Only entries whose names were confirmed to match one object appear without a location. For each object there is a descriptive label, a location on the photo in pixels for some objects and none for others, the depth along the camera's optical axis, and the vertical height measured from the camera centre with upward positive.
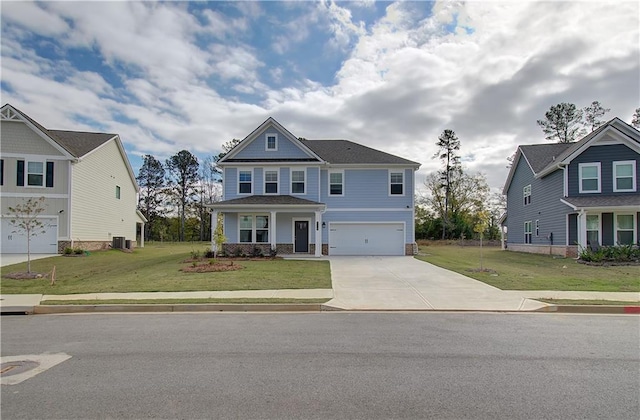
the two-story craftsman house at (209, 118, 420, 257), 24.81 +1.66
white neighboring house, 24.67 +2.57
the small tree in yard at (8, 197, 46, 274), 24.23 -0.07
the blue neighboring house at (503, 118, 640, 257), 22.31 +1.65
